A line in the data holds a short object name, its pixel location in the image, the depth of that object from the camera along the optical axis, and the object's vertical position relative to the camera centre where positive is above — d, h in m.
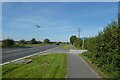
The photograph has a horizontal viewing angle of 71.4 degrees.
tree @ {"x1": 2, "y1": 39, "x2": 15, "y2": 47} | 24.45 -0.45
